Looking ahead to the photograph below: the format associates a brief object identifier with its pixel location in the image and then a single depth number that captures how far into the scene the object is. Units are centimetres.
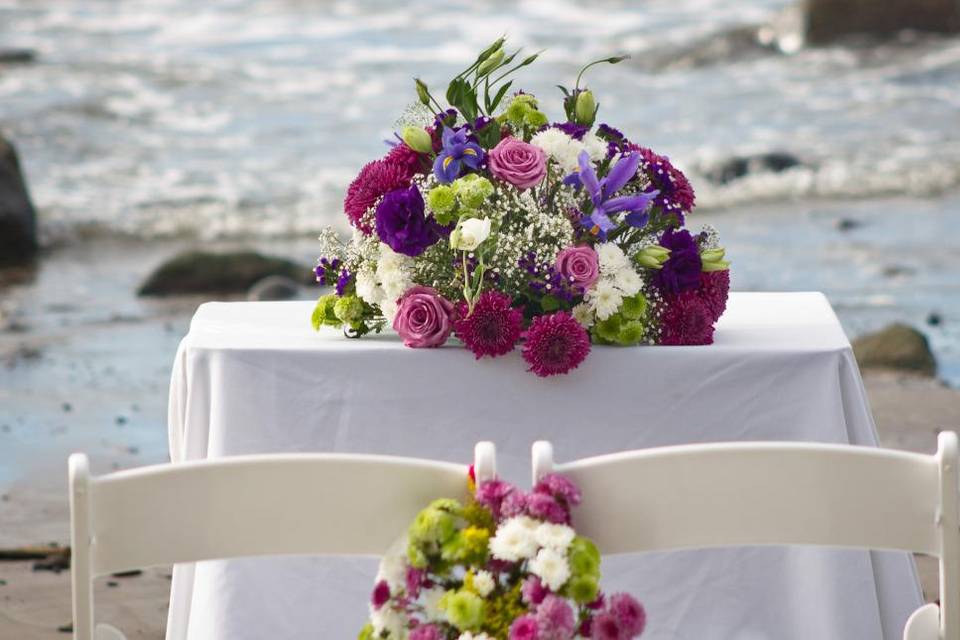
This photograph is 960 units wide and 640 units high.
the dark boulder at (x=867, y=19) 3093
